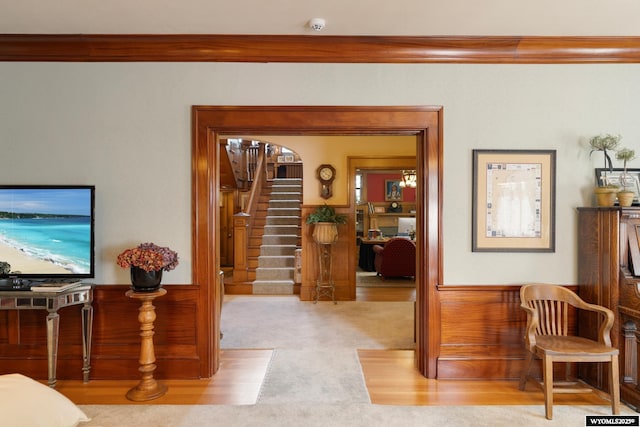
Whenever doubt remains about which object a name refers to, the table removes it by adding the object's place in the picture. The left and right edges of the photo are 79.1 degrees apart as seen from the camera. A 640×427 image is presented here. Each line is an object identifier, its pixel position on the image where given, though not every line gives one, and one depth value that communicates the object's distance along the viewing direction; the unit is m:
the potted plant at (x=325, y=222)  6.02
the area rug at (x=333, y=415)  2.54
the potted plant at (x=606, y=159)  3.00
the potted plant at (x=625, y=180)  2.93
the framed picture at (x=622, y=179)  3.15
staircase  6.84
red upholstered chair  7.86
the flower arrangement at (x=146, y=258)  2.81
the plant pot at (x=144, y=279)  2.86
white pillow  1.53
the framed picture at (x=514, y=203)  3.22
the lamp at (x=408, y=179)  9.73
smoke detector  2.82
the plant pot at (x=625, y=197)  2.93
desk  9.41
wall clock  6.46
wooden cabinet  2.80
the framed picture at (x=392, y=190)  11.70
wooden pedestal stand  2.89
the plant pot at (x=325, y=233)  6.02
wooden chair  2.62
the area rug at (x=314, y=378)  2.91
